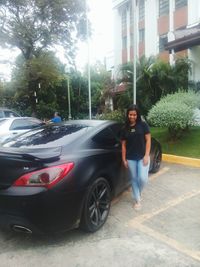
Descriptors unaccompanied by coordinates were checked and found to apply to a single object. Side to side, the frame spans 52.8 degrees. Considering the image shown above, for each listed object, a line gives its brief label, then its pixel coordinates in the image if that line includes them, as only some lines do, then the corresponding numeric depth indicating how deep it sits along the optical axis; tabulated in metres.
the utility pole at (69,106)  16.80
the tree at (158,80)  8.10
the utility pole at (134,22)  6.66
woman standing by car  3.14
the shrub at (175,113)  5.76
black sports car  2.29
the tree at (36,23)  13.37
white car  6.36
